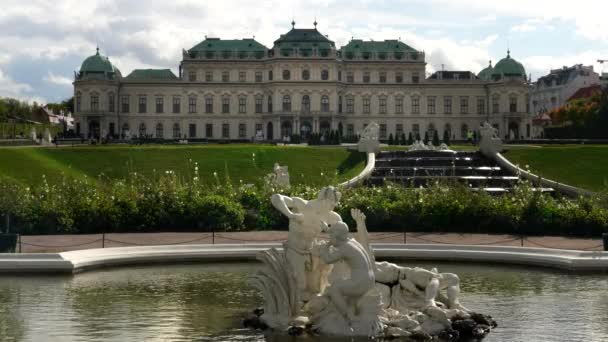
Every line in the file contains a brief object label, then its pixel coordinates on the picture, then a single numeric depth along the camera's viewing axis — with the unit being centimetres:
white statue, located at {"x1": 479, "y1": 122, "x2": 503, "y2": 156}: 4812
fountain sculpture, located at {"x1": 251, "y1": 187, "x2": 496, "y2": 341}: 1348
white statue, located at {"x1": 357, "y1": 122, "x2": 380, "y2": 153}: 5156
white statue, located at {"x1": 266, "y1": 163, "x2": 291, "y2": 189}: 3273
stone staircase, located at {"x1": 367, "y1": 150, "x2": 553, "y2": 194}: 4100
